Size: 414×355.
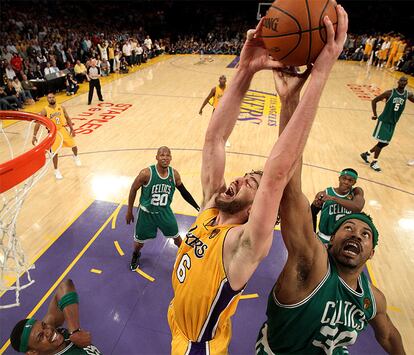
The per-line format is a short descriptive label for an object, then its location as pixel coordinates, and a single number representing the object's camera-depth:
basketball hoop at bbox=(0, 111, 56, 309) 2.20
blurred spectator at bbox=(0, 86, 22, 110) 9.37
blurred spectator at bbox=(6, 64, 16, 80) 10.46
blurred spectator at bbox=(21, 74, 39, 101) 10.82
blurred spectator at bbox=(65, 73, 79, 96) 12.59
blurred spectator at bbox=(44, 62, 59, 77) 12.16
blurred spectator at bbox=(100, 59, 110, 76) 15.95
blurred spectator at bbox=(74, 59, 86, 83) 13.71
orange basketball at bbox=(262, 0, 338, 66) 1.48
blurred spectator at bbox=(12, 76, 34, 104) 10.20
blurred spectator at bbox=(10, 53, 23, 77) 11.14
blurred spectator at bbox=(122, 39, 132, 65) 18.00
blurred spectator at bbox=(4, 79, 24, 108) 9.96
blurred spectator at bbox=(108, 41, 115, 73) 16.44
